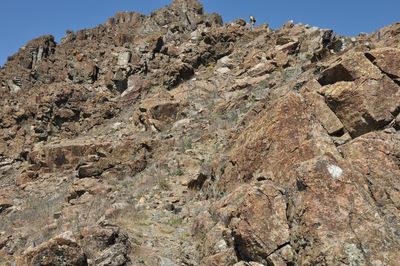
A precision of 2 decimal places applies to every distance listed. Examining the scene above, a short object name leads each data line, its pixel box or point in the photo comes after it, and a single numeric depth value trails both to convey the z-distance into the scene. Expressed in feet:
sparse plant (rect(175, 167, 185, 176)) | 38.65
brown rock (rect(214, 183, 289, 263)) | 22.07
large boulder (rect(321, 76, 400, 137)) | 26.86
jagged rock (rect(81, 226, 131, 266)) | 24.71
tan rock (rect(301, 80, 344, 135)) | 27.76
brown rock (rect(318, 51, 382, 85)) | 29.35
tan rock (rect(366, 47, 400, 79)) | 28.78
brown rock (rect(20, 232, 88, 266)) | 23.88
